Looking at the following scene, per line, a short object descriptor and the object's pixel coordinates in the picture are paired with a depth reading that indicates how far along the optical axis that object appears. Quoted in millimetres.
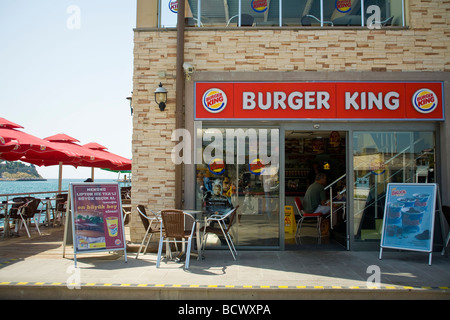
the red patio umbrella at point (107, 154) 12991
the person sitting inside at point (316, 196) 9628
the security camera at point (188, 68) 7511
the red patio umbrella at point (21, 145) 7418
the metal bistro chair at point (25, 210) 9180
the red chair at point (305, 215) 9236
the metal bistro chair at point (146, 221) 6706
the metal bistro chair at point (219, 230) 6812
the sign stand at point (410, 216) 6559
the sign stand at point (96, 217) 6387
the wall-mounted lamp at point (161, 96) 7541
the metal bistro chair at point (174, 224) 6148
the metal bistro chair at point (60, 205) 11112
